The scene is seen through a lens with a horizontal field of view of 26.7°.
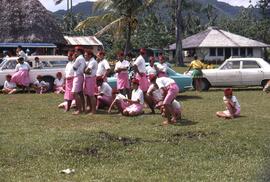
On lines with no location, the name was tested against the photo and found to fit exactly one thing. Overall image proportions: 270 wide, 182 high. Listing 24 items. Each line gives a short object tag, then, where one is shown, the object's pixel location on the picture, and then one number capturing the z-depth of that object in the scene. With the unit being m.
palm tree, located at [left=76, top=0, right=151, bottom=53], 34.06
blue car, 18.11
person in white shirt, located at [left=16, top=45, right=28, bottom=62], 20.59
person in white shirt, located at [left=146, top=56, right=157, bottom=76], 15.45
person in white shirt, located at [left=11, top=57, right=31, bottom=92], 20.20
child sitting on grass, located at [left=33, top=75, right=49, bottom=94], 20.47
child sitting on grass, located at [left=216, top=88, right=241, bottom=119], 12.51
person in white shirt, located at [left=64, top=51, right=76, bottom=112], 13.69
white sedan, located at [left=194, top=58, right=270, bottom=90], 21.97
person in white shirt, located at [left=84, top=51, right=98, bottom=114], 13.19
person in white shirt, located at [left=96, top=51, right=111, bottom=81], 14.85
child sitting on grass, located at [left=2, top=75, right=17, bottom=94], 20.20
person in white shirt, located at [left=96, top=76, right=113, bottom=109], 14.27
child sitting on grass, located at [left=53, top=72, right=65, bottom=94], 20.28
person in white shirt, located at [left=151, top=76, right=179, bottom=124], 11.73
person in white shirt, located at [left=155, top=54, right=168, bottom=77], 15.74
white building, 57.56
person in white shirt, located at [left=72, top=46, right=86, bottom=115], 13.15
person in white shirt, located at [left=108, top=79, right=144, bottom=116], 13.13
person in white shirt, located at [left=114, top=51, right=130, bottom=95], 14.80
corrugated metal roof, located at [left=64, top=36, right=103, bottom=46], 50.01
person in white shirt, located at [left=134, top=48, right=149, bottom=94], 14.75
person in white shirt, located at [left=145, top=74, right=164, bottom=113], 12.49
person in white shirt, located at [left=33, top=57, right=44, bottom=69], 20.96
